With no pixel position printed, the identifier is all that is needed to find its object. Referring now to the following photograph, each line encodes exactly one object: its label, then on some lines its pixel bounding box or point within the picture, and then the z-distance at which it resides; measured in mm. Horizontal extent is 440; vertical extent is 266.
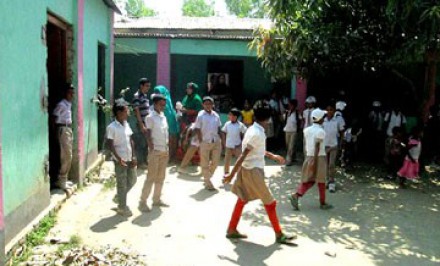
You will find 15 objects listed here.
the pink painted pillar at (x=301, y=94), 12273
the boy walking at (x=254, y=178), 5301
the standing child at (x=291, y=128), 10359
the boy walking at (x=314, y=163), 6742
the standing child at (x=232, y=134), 8289
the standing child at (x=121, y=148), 6008
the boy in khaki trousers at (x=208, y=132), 7973
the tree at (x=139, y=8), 43531
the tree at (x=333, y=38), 7863
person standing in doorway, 6730
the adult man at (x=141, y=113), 8350
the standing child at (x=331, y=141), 7993
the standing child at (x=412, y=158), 8578
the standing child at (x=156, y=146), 6434
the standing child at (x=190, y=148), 8623
